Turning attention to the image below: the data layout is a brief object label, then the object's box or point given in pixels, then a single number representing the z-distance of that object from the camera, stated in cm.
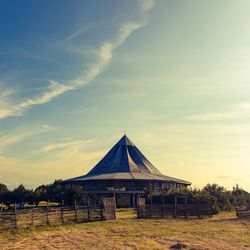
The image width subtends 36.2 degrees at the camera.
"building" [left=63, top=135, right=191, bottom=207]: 6794
